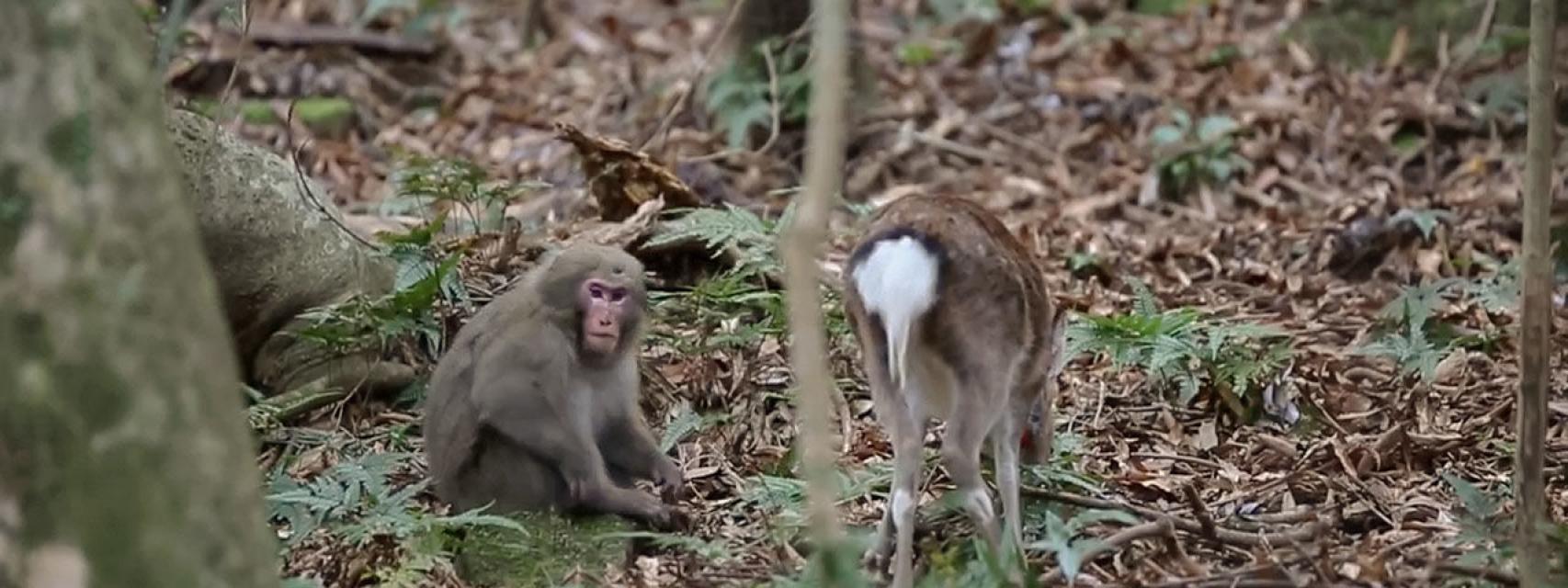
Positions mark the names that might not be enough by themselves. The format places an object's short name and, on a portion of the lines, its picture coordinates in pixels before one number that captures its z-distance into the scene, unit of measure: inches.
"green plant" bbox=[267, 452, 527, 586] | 452.4
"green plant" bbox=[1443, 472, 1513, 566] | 422.0
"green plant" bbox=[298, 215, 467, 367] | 582.6
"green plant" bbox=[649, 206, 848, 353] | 590.2
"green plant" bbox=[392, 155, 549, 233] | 613.0
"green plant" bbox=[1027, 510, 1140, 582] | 385.7
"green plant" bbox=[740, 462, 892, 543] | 474.6
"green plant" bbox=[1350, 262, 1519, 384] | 616.7
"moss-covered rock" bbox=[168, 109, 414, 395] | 613.0
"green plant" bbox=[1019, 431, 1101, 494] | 496.1
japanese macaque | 496.1
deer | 426.3
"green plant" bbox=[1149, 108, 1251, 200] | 932.6
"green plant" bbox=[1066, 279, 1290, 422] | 567.5
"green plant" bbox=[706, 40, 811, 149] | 954.1
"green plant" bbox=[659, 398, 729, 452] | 557.9
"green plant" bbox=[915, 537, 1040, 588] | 384.2
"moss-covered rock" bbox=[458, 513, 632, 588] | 470.9
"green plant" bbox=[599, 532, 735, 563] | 441.1
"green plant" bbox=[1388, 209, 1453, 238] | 792.9
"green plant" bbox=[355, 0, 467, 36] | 1228.5
